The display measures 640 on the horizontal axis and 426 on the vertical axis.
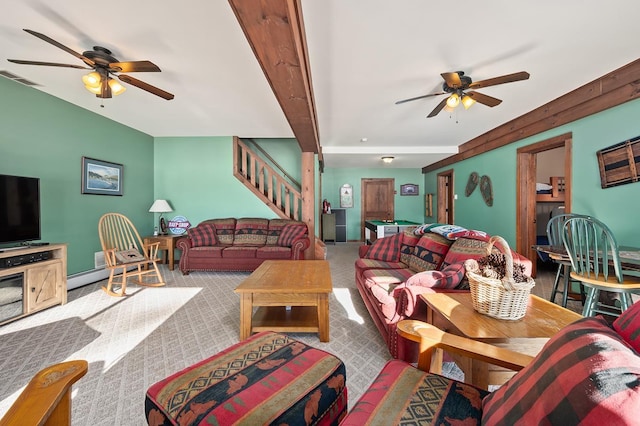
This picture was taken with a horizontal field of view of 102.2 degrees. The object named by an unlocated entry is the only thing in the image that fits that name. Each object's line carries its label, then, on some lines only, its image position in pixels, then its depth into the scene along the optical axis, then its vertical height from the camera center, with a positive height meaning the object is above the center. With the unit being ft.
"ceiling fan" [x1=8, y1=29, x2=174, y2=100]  7.07 +4.03
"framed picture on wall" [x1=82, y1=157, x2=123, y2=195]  12.03 +1.68
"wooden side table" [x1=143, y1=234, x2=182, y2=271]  14.49 -1.82
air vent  8.85 +4.74
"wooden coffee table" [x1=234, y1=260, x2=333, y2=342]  6.53 -2.32
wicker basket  3.79 -1.27
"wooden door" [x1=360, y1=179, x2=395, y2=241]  26.40 +1.14
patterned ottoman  2.84 -2.20
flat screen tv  8.25 +0.06
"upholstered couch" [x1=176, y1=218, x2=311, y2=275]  13.53 -1.85
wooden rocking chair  10.40 -1.86
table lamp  15.46 +0.15
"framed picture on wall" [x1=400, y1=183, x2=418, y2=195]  26.68 +2.27
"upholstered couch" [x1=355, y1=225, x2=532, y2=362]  5.55 -1.69
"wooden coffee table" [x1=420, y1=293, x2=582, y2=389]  3.43 -1.70
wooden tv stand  7.97 -2.23
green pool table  16.53 -1.16
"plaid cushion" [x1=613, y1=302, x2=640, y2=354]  1.88 -0.92
